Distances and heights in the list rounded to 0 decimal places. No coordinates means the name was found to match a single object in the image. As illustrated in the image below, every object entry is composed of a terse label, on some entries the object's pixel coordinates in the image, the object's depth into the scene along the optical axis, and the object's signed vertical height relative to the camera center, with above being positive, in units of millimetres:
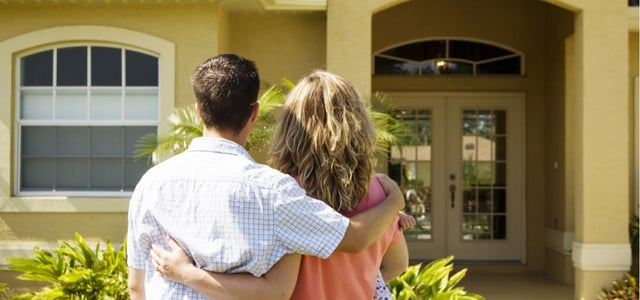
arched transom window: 10836 +1499
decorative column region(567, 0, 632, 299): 7891 +143
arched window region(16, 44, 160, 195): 8094 +463
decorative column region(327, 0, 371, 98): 7871 +1287
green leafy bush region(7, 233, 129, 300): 6578 -1039
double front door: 11086 -204
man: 2064 -137
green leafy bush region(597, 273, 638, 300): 7586 -1349
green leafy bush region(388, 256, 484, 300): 6207 -1083
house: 7902 +808
